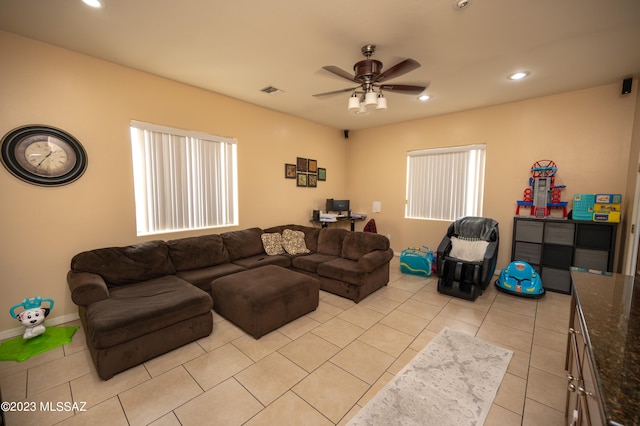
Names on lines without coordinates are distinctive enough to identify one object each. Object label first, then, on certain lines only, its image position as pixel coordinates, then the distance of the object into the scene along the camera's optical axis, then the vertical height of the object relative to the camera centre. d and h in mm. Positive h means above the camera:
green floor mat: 2228 -1440
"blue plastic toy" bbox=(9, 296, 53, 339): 2363 -1177
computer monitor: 5582 -258
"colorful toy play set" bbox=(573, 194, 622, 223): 3250 -141
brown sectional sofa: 2080 -1016
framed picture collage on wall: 5030 +432
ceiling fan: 2240 +1091
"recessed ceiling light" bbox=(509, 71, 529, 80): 3059 +1467
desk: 5538 -594
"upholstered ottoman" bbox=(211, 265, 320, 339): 2557 -1131
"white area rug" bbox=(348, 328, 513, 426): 1677 -1461
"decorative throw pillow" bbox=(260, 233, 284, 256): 4160 -844
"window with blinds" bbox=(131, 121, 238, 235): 3281 +182
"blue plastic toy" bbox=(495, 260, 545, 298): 3504 -1202
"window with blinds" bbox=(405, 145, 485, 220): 4570 +232
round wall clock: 2434 +351
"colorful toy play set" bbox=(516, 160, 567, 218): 3764 +83
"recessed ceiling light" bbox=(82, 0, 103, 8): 1938 +1443
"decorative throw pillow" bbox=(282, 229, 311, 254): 4309 -846
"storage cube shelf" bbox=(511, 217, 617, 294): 3371 -716
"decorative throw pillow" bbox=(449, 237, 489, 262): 3859 -841
